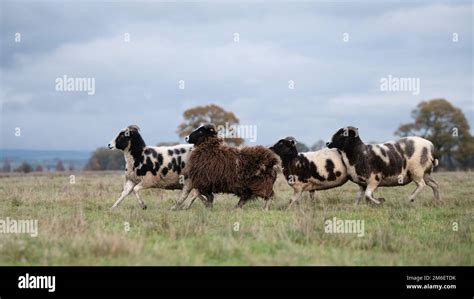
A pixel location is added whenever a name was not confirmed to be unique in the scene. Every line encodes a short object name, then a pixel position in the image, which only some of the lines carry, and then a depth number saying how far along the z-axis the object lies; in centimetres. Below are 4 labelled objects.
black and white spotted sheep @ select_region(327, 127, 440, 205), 1845
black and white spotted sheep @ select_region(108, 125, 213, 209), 1802
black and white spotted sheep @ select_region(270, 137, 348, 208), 1853
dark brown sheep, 1706
